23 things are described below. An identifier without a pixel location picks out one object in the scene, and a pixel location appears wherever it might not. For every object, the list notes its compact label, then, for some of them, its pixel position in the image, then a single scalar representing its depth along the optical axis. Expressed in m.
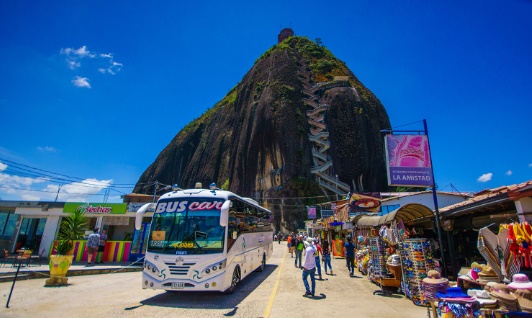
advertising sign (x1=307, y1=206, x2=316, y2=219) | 36.20
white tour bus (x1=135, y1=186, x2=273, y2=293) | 7.43
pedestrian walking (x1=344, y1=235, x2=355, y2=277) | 12.85
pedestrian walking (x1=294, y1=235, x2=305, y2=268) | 15.14
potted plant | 9.66
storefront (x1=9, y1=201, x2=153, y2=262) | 16.50
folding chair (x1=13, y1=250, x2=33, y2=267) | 12.80
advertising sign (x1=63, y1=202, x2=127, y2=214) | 18.91
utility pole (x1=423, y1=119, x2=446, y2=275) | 8.35
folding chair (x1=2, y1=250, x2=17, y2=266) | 14.98
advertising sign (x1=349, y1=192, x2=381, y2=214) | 22.81
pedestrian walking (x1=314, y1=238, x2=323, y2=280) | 11.11
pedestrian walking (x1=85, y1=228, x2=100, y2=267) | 14.56
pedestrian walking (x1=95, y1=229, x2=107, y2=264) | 15.99
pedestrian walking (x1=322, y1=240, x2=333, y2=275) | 13.18
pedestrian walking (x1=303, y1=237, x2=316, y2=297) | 8.41
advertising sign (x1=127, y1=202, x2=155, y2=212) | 19.09
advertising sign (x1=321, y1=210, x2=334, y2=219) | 30.67
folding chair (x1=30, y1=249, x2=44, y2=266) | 16.26
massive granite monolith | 50.16
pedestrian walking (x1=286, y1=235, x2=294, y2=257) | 24.16
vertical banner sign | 8.78
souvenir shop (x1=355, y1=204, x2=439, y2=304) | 7.78
